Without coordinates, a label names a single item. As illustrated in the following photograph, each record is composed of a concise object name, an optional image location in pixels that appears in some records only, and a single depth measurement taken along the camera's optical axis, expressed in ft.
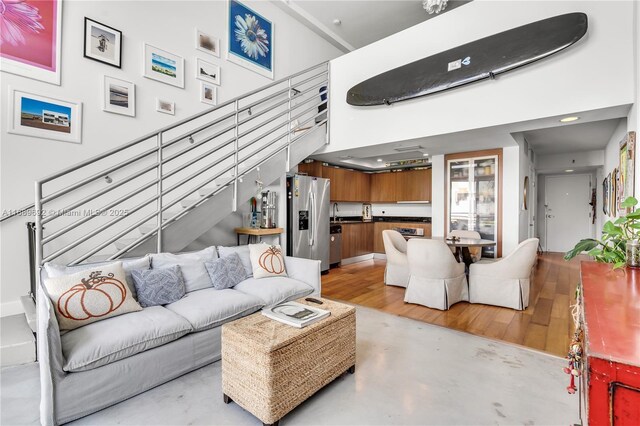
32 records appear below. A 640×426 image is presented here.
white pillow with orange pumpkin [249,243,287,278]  10.77
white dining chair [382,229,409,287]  14.93
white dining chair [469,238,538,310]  11.57
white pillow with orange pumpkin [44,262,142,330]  6.45
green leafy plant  5.65
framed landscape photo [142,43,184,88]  12.49
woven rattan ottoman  5.43
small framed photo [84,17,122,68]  10.84
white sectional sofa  5.47
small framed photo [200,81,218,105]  14.49
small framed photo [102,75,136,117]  11.32
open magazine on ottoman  6.32
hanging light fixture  17.21
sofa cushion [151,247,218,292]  9.16
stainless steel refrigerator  17.20
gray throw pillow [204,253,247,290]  9.71
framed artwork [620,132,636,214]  8.57
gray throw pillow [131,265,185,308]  8.04
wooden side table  14.73
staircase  9.26
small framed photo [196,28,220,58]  14.29
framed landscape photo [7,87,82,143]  9.44
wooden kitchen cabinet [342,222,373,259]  21.72
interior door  25.63
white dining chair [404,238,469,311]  11.81
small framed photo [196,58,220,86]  14.33
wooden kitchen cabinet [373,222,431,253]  22.97
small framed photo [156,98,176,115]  12.92
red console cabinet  2.01
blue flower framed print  15.78
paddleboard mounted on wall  9.34
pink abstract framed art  9.40
